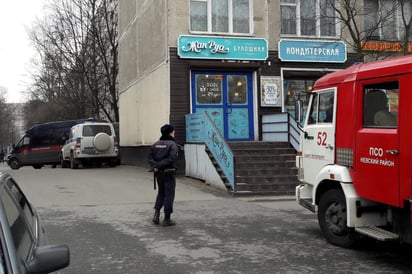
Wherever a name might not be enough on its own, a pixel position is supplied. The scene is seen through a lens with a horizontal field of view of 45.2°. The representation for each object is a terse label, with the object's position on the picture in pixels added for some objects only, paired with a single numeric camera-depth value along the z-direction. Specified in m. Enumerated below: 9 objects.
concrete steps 13.81
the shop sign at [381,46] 17.44
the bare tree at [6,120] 93.38
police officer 8.98
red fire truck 6.14
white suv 23.92
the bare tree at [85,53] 39.19
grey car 2.65
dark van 30.22
